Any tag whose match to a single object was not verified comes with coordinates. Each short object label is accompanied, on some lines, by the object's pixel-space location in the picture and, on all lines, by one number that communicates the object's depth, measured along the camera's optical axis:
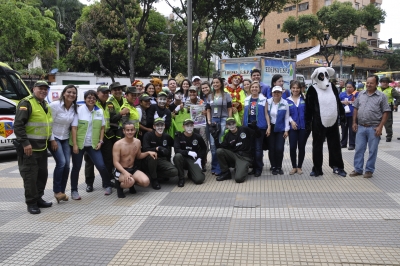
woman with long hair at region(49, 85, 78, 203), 5.68
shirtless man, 6.05
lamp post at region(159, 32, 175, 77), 36.84
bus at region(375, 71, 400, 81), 41.31
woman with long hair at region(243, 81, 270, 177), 7.32
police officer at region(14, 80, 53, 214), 5.14
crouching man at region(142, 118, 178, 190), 6.65
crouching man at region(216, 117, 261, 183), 7.08
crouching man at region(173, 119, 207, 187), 6.85
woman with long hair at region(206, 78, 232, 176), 7.34
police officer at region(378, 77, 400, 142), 10.85
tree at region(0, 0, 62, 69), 21.67
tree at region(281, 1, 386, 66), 33.47
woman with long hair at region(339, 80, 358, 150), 10.32
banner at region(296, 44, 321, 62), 20.83
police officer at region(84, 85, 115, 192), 6.39
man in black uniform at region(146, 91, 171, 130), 7.12
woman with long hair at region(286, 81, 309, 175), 7.28
